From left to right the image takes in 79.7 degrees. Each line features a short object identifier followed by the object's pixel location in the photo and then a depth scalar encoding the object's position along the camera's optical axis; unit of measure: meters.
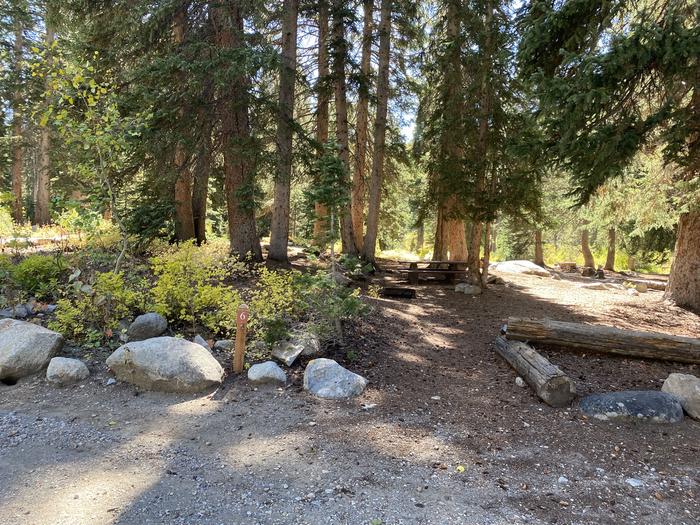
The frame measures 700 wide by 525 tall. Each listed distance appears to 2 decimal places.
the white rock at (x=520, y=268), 16.52
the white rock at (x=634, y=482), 2.96
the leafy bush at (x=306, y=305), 5.02
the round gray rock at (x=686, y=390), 4.03
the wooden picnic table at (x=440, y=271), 11.76
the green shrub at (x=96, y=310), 4.91
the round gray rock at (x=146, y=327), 5.00
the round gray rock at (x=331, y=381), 4.23
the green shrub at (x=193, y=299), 5.26
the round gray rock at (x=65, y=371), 4.19
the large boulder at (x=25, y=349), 4.21
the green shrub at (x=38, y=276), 6.12
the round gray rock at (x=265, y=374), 4.37
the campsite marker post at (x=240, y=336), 4.45
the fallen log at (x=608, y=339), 5.49
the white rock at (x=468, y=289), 10.45
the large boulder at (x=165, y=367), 4.15
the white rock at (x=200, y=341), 5.01
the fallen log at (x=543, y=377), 4.20
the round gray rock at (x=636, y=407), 3.91
